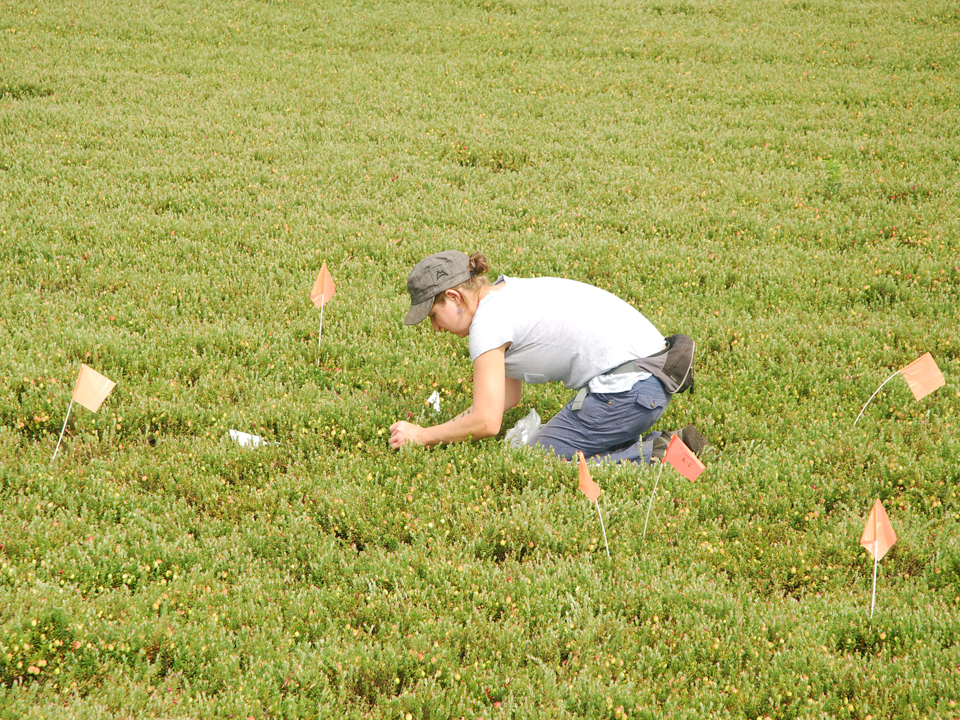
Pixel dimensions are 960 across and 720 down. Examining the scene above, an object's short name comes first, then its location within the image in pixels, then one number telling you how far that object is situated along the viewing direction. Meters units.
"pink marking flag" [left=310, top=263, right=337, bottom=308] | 7.34
